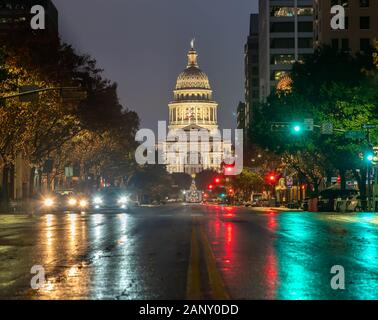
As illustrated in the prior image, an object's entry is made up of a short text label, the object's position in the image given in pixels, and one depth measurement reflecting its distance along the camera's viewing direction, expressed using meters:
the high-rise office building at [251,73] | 187.25
